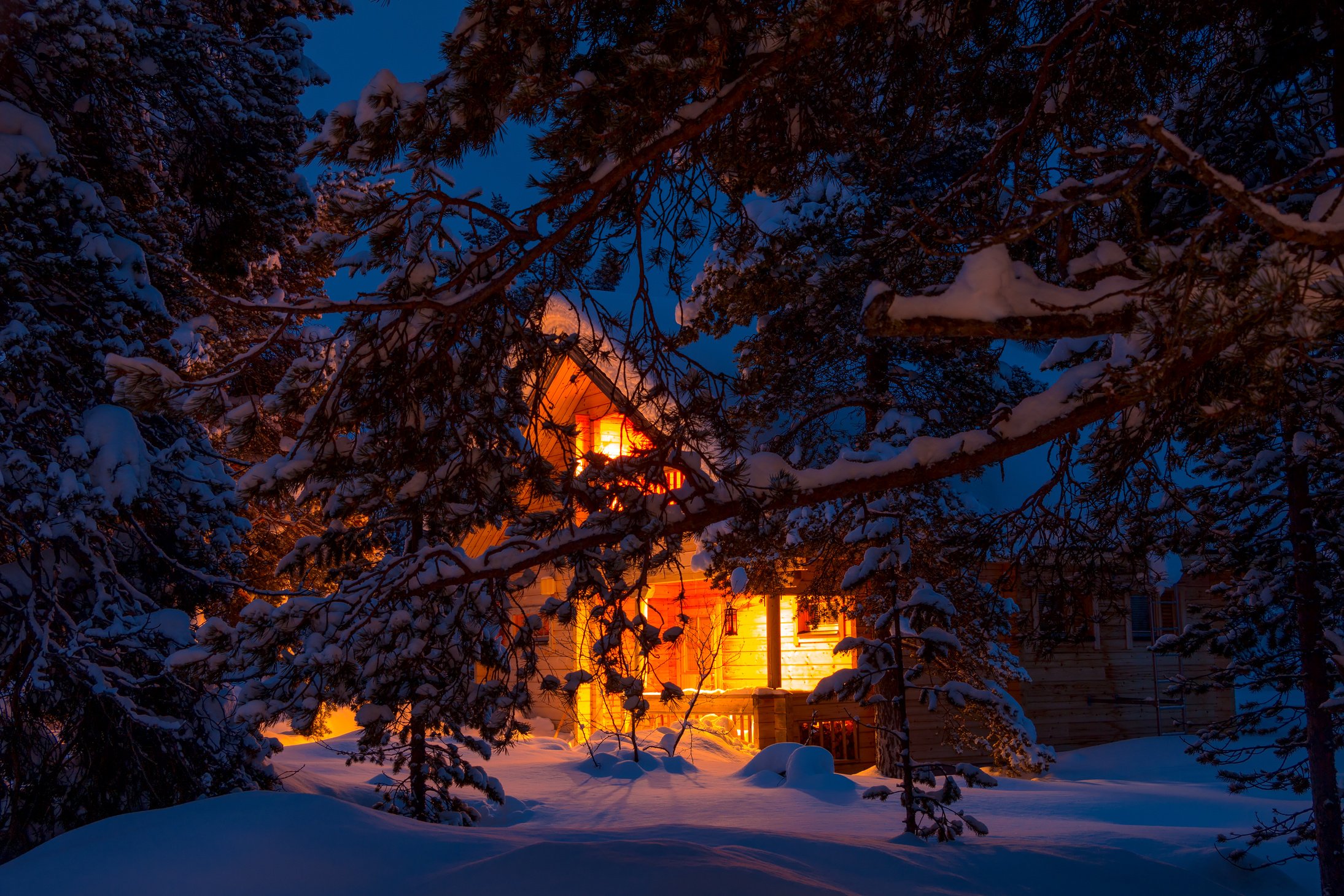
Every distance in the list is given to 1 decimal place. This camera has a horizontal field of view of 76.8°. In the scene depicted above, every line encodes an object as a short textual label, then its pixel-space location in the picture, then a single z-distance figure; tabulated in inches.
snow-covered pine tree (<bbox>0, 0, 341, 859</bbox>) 268.5
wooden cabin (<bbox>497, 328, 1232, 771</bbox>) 634.2
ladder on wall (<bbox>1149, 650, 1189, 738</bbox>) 739.4
